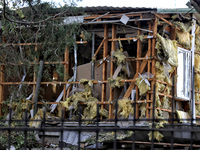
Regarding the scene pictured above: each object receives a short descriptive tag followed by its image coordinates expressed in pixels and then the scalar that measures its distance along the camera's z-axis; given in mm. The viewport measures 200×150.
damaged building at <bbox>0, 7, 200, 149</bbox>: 14734
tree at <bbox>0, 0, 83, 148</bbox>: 15414
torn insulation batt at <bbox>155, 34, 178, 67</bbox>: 14797
